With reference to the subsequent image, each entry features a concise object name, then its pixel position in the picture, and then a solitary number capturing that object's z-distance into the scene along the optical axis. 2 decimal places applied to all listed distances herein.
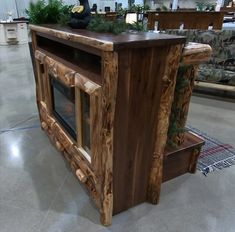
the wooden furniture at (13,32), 8.14
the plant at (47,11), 2.08
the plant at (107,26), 1.37
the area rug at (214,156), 2.12
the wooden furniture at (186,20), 4.19
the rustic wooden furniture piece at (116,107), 1.16
